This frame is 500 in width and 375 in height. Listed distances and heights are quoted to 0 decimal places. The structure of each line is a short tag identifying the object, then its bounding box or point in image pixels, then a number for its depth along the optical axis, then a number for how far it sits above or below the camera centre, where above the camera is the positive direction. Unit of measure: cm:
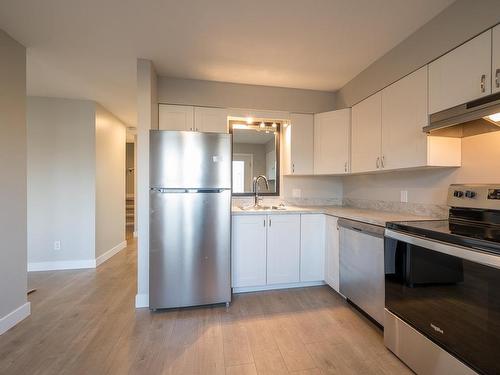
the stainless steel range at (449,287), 112 -58
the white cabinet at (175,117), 275 +79
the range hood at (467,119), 130 +42
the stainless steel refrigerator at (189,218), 217 -32
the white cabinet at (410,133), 180 +44
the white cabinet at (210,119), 284 +79
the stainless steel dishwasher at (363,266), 183 -70
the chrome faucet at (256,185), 306 -2
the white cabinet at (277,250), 254 -73
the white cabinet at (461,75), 143 +73
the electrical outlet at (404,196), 231 -11
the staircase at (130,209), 687 -75
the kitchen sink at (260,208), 274 -29
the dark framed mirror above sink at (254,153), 322 +43
